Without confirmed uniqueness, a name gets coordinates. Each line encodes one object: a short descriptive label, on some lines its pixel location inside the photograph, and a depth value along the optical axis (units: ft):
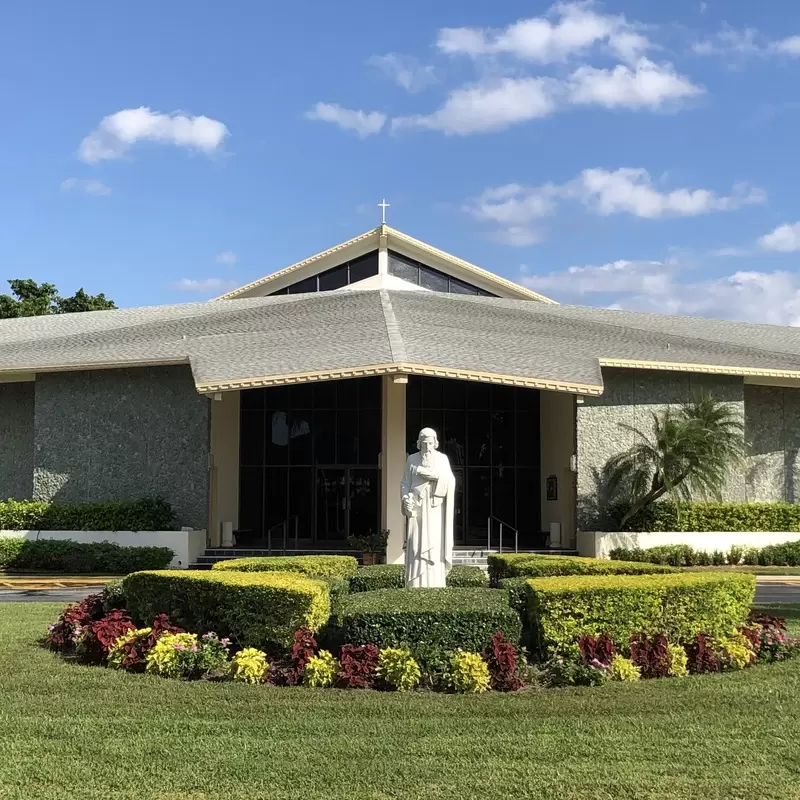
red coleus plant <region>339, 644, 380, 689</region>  27.73
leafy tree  165.89
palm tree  74.79
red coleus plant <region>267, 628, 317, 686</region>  28.40
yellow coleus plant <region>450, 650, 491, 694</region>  27.40
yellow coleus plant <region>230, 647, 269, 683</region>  28.71
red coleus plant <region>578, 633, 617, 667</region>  28.91
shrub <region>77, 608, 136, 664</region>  32.14
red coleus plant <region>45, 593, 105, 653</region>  35.42
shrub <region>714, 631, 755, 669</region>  30.55
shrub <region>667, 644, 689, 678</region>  29.45
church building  75.15
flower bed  28.22
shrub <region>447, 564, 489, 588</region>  40.09
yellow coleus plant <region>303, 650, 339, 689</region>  28.02
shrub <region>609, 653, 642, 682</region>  28.68
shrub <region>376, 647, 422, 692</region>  27.45
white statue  34.94
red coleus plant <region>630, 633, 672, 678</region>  29.27
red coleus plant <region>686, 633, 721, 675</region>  30.19
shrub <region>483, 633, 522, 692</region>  27.66
